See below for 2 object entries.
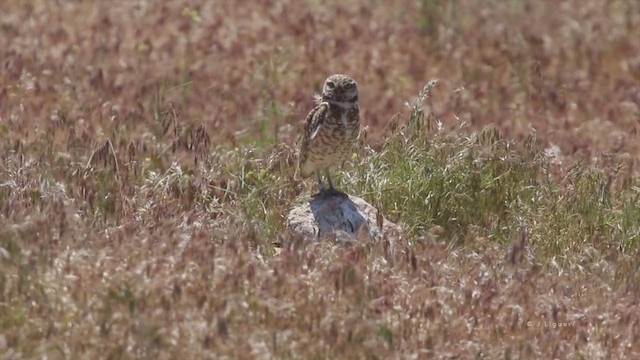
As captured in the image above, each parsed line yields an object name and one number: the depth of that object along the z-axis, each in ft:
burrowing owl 58.18
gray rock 55.93
